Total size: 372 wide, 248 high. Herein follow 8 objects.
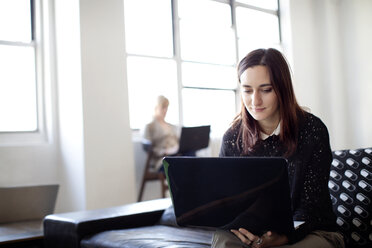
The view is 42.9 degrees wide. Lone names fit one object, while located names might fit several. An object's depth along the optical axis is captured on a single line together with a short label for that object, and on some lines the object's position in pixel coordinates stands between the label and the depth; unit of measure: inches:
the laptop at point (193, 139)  194.2
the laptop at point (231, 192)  53.6
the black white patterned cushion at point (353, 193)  79.4
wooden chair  198.2
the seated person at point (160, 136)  201.8
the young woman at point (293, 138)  67.6
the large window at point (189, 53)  219.3
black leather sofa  80.5
